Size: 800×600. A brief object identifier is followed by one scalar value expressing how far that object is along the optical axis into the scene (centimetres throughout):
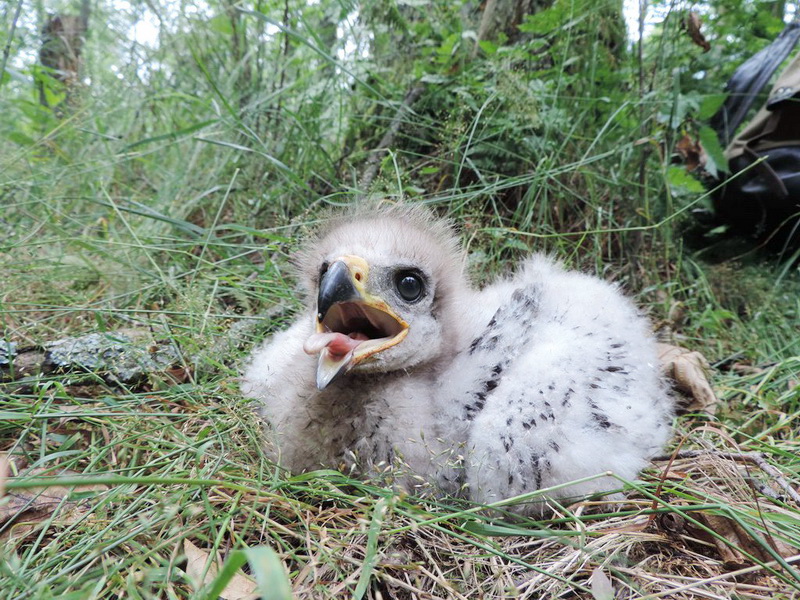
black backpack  38
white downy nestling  19
